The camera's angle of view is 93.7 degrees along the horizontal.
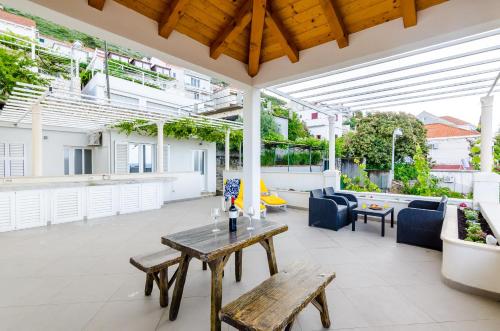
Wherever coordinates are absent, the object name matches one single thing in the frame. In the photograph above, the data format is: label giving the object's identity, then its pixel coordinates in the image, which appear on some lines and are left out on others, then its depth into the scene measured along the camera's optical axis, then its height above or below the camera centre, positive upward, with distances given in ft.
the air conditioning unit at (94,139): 28.50 +3.14
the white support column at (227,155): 32.00 +1.18
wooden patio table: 6.23 -2.35
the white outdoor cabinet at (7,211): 15.33 -3.13
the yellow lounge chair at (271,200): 21.45 -3.42
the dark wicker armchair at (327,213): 15.99 -3.48
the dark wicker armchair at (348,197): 17.28 -2.78
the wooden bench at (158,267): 7.48 -3.30
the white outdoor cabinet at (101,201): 19.04 -3.09
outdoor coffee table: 14.88 -3.22
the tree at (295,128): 59.31 +9.01
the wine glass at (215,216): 8.24 -1.87
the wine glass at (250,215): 8.35 -2.04
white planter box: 8.11 -3.74
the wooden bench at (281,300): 4.66 -3.14
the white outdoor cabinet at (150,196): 22.35 -3.15
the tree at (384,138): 30.66 +3.31
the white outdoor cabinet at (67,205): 17.37 -3.13
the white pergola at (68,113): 15.80 +4.48
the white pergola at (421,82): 10.56 +4.88
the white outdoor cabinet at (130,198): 20.86 -3.13
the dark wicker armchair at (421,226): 12.42 -3.50
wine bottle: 7.79 -1.80
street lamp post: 23.78 -1.26
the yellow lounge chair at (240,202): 18.56 -3.40
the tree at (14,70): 18.80 +8.18
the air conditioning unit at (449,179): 22.44 -1.55
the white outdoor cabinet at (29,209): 15.93 -3.16
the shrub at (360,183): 21.81 -1.96
